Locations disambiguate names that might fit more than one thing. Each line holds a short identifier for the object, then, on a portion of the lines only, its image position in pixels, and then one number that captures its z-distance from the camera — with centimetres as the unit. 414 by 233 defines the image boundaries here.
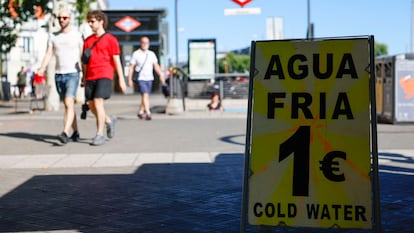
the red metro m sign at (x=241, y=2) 1981
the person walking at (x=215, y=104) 1989
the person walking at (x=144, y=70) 1555
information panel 3017
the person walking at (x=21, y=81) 4241
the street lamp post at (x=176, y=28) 2175
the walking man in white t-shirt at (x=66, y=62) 1040
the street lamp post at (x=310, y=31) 1839
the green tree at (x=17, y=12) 2323
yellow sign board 419
